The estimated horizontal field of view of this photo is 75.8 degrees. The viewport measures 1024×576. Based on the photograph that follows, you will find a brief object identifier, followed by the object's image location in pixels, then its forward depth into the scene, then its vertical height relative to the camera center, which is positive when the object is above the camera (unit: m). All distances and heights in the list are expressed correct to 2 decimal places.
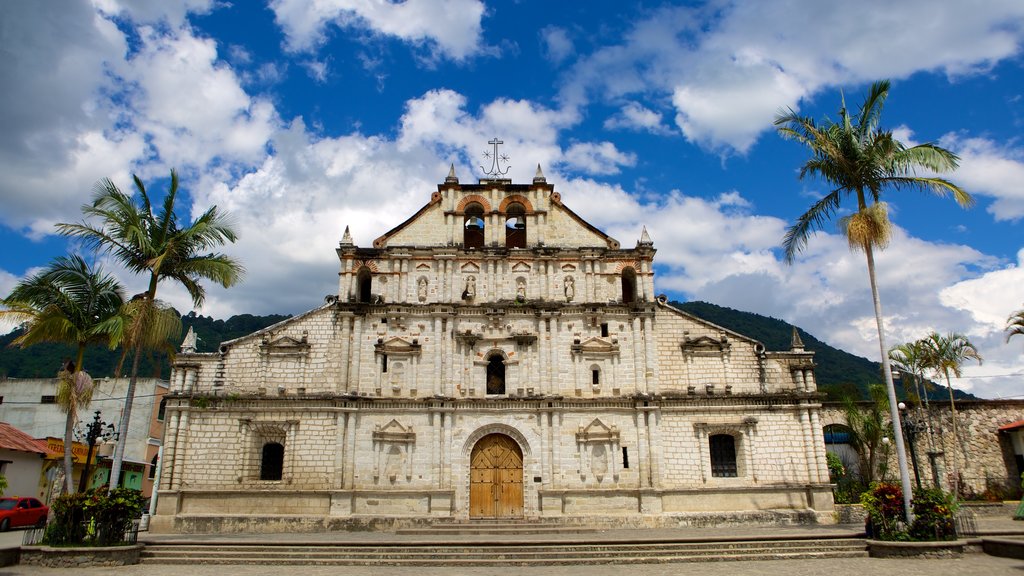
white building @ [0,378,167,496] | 43.06 +4.62
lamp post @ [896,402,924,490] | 24.84 +1.71
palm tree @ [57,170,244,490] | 20.88 +7.48
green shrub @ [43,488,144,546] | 17.52 -0.88
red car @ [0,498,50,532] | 26.34 -1.12
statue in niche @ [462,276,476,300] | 27.62 +7.72
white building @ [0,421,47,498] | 31.02 +1.05
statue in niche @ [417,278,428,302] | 27.56 +7.71
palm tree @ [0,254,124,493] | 20.23 +5.22
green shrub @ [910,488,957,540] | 17.94 -1.17
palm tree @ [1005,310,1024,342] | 26.73 +5.96
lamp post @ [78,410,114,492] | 22.62 +1.70
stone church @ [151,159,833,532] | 24.98 +2.80
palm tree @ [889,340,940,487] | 33.00 +5.66
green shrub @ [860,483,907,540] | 18.52 -0.99
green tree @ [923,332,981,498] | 32.25 +5.79
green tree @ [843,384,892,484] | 29.47 +2.14
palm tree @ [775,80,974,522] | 20.66 +9.64
